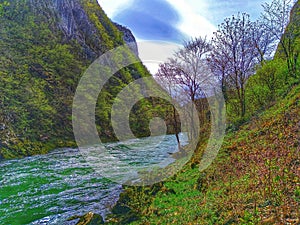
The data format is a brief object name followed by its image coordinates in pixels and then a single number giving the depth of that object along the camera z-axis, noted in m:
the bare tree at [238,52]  19.81
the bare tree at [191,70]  22.88
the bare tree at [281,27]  19.41
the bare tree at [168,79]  24.70
